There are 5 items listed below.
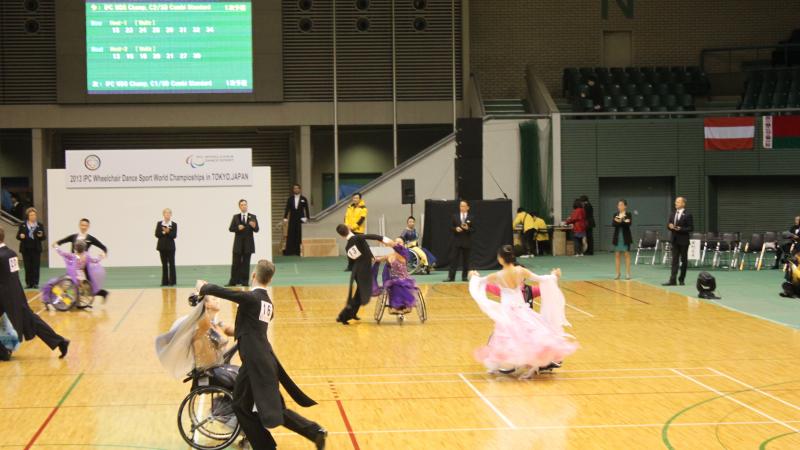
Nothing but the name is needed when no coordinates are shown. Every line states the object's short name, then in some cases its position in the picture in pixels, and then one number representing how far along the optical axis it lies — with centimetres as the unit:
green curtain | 2983
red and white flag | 2970
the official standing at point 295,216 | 2983
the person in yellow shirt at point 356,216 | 2578
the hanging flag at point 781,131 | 2950
